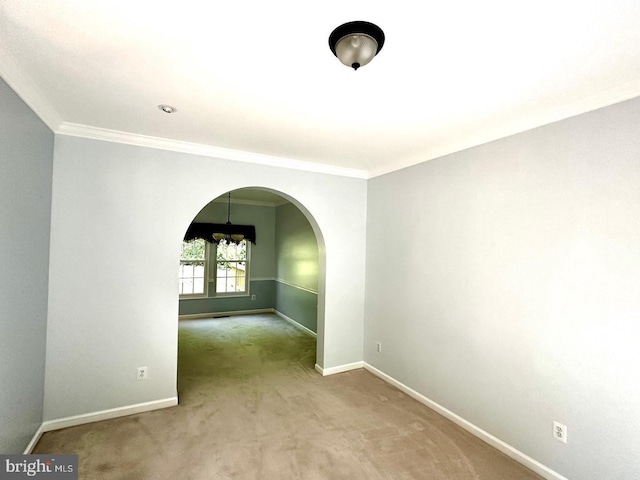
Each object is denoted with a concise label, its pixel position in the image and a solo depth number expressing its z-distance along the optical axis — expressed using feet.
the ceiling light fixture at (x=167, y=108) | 7.43
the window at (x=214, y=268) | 22.62
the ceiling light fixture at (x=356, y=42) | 4.49
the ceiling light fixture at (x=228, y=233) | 22.09
